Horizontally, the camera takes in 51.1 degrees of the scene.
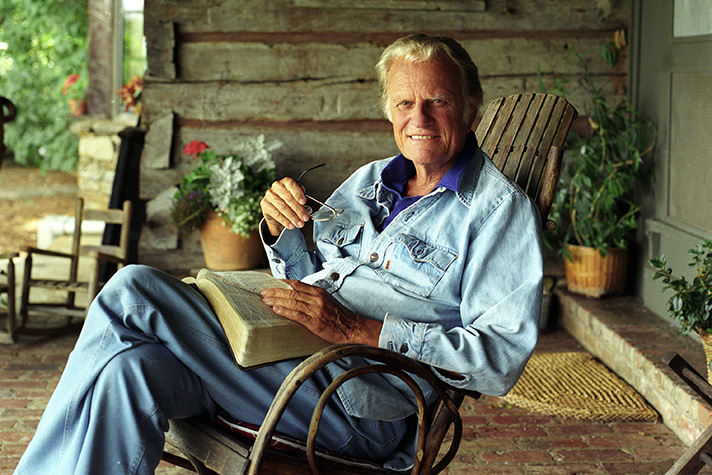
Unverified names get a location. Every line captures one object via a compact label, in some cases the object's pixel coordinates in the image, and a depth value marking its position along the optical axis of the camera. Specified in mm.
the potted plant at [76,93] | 8258
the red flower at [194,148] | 4539
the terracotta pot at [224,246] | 4434
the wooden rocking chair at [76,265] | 4102
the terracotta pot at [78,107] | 8242
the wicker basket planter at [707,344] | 2716
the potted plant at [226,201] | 4363
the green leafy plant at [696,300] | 2713
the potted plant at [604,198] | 4047
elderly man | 1601
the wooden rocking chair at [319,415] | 1540
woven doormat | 3096
